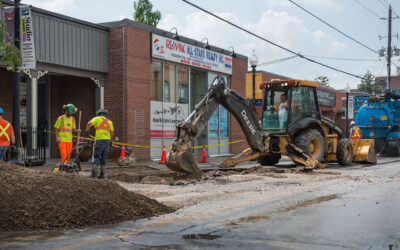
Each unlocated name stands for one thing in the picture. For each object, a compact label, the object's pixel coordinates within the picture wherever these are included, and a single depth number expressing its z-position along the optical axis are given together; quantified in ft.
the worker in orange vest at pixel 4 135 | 37.04
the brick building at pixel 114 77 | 54.75
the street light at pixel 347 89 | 94.14
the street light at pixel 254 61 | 65.16
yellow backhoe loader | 44.19
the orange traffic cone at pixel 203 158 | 64.39
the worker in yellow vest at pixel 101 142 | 39.45
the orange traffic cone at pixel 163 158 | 58.40
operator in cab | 51.78
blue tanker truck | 81.01
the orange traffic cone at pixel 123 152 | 56.86
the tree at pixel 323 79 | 302.02
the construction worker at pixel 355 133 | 74.70
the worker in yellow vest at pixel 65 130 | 41.55
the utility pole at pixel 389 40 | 131.23
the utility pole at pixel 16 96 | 40.16
